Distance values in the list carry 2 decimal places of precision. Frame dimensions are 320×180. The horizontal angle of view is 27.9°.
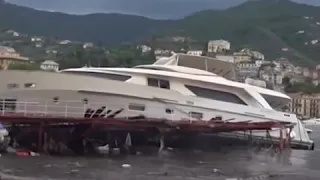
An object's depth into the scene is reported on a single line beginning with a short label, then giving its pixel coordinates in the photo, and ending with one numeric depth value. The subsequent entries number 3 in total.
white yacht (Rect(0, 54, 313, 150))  28.67
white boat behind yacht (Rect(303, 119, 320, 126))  127.53
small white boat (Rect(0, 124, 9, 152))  25.09
